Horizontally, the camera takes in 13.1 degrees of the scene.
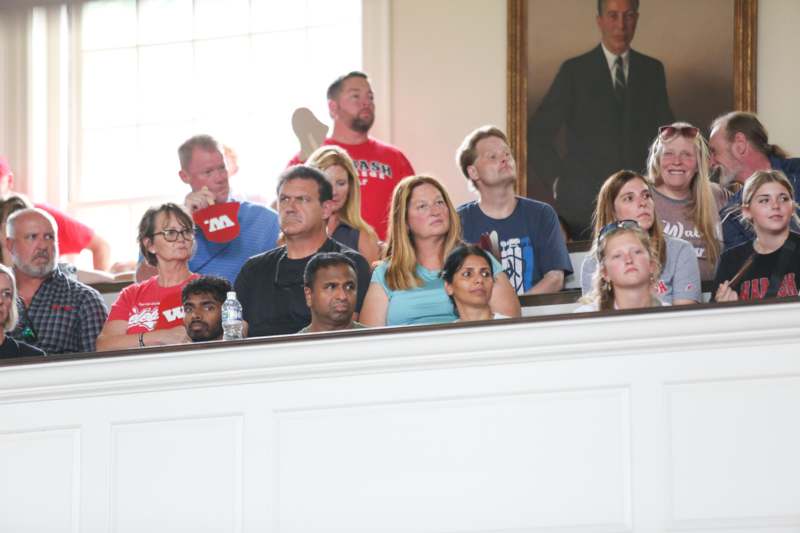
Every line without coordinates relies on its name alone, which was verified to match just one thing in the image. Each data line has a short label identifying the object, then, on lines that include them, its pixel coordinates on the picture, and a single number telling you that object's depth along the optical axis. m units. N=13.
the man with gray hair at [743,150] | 13.77
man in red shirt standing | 14.91
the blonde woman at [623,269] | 11.48
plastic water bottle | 11.96
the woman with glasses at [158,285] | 12.94
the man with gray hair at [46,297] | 13.31
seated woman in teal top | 12.15
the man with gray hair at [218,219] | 14.29
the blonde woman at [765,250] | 11.95
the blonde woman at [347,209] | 13.62
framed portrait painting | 15.90
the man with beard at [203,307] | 12.21
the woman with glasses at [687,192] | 13.20
